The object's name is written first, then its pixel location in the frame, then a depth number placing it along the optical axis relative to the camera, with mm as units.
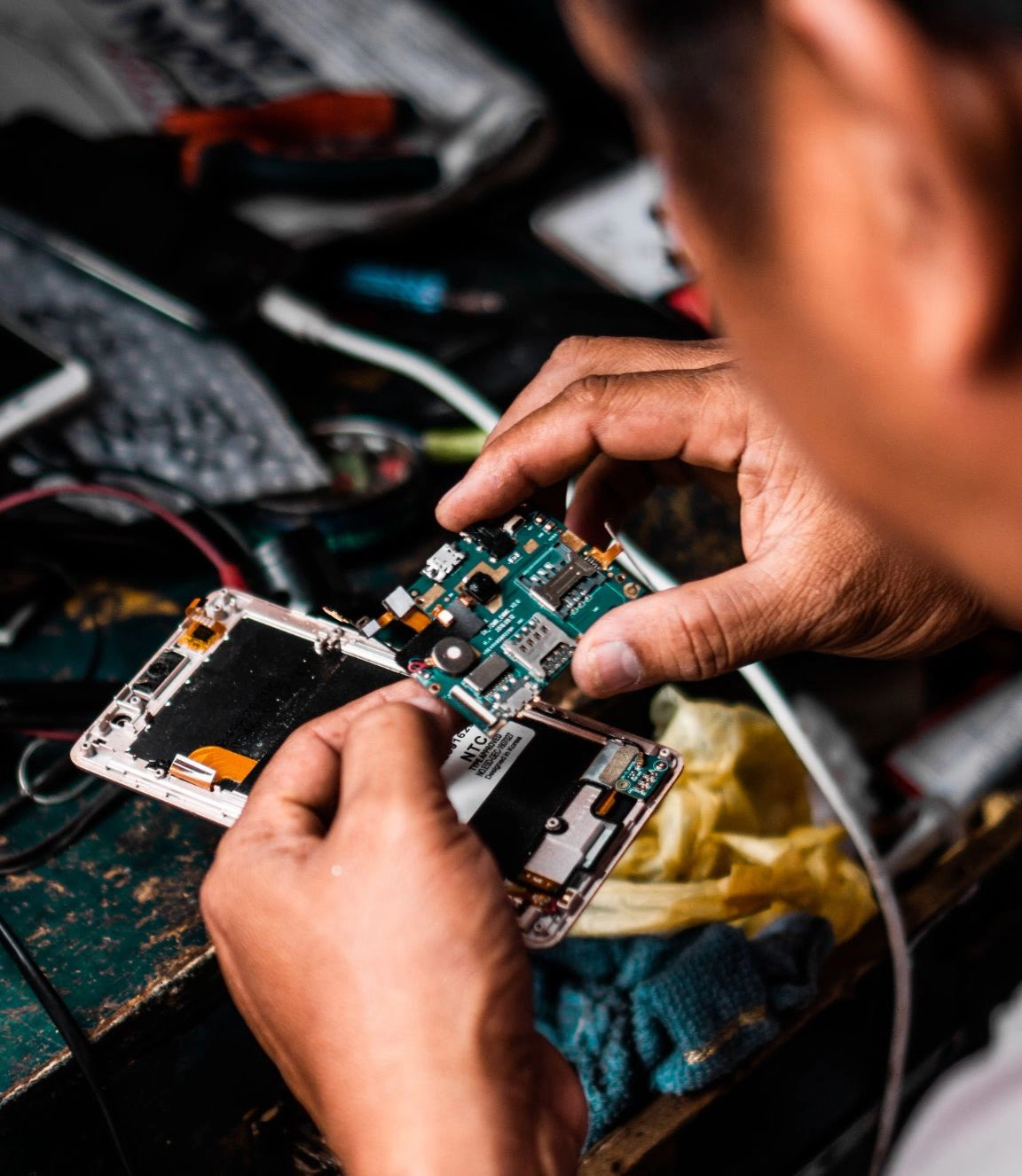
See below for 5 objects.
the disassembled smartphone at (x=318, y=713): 609
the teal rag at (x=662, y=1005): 652
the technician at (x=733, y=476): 423
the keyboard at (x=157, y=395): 758
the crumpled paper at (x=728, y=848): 684
